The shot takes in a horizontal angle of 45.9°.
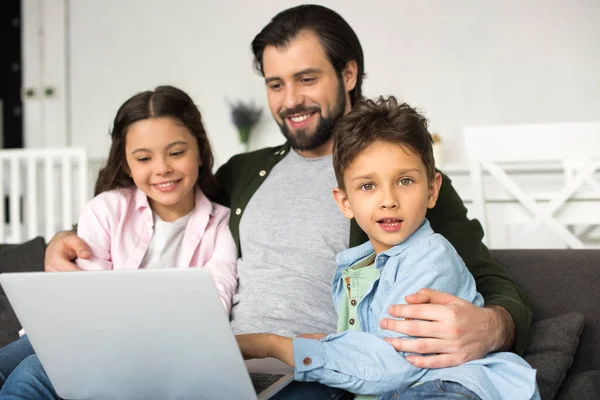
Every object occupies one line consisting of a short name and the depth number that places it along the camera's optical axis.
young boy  1.24
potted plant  4.74
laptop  1.09
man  1.64
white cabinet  5.27
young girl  1.85
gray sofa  1.54
